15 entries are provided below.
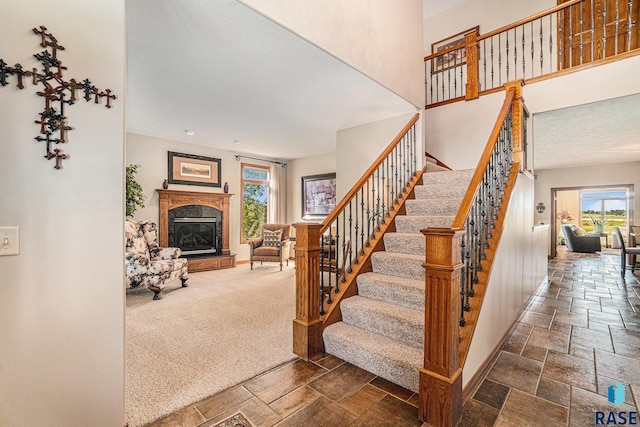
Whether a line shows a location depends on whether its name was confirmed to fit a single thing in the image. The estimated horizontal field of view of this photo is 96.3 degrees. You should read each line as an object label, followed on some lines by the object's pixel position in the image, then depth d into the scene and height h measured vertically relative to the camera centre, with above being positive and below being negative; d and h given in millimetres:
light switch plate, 1072 -104
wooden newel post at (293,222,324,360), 2297 -633
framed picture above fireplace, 5918 +952
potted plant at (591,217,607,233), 10883 -390
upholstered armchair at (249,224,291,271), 6141 -691
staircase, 2045 -791
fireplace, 5719 -282
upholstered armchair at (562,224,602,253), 8672 -852
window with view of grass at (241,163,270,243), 7207 +389
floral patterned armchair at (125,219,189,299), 3828 -694
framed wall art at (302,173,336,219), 7070 +476
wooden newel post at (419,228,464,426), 1562 -660
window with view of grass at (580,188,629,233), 10969 +193
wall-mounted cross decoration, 1147 +506
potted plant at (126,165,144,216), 4711 +400
